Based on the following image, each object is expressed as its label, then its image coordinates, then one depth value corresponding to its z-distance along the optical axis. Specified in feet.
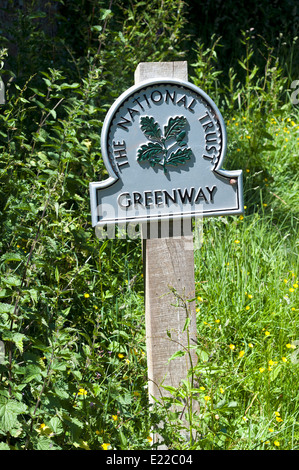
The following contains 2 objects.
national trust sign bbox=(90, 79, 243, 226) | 6.95
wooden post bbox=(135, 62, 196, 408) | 7.38
